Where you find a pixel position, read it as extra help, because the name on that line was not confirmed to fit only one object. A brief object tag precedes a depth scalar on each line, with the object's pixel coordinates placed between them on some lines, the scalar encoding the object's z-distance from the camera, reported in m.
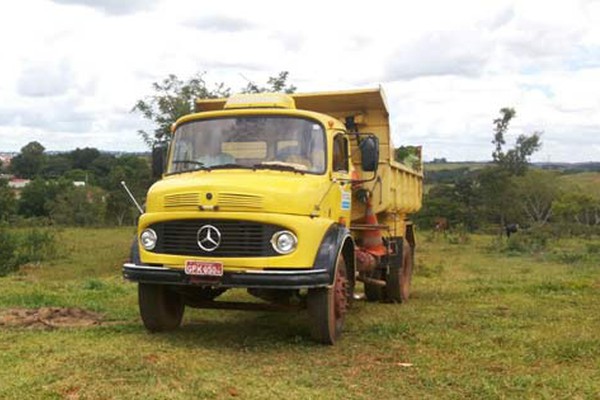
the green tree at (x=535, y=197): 46.91
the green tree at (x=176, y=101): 21.48
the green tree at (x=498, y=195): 45.62
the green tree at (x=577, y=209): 46.41
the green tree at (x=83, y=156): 75.36
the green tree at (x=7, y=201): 39.08
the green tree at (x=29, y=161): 71.25
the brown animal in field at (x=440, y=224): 37.82
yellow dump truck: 6.71
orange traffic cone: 9.48
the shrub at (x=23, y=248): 19.73
